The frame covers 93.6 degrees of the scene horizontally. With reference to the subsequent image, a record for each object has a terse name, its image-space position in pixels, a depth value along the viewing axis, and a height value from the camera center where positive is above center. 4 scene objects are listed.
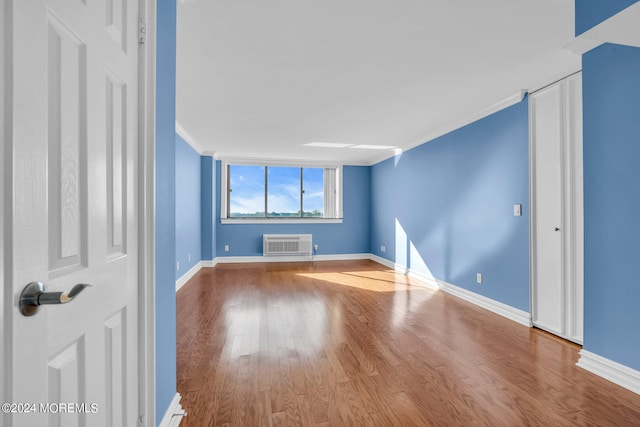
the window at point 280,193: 6.70 +0.48
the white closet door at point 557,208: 2.65 +0.04
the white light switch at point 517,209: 3.17 +0.03
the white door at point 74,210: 0.62 +0.01
